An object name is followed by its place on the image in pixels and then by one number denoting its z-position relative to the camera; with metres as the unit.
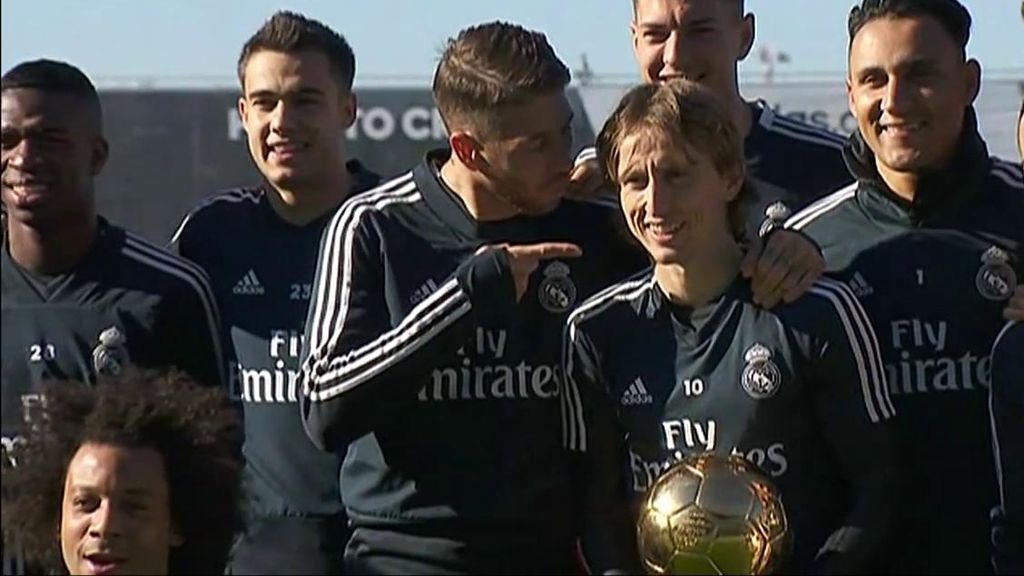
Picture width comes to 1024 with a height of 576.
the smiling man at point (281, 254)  5.12
